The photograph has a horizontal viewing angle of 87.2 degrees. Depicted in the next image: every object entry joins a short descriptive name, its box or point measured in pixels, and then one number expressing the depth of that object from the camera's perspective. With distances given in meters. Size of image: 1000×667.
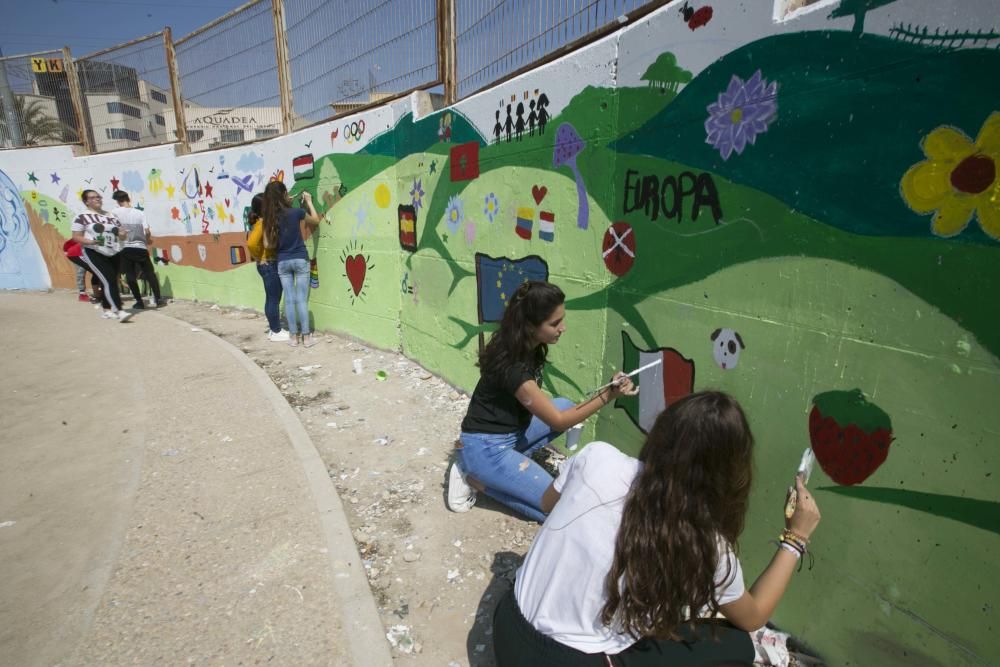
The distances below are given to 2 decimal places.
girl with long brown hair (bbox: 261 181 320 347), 6.32
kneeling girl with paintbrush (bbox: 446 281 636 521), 2.60
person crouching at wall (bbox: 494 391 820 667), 1.43
